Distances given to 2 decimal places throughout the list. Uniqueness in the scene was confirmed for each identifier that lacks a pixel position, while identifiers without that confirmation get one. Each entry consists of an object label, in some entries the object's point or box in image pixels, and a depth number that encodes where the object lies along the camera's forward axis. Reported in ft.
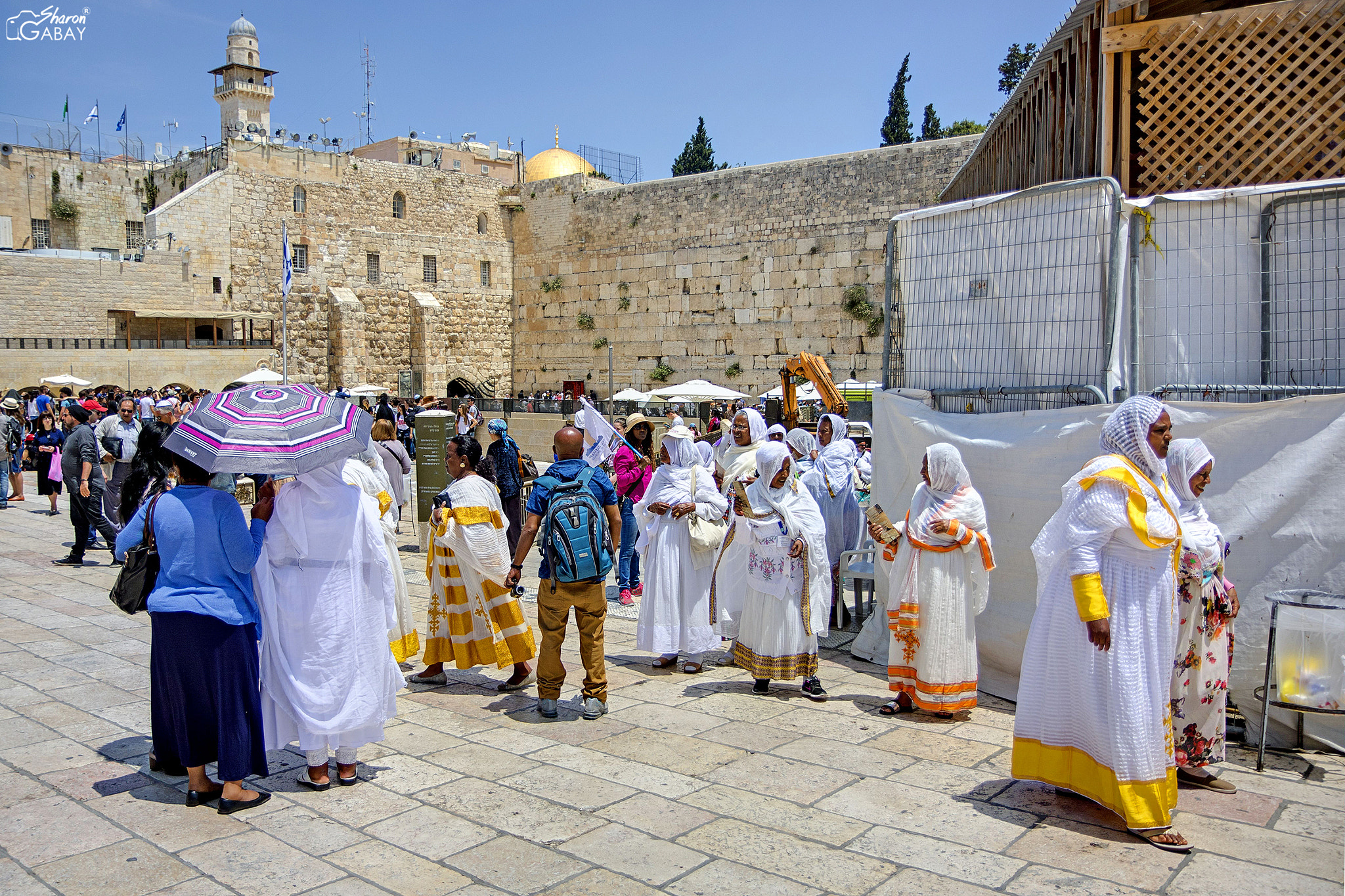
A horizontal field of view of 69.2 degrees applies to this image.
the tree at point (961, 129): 124.06
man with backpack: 15.26
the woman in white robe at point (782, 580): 16.80
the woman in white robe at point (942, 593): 15.43
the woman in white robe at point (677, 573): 18.54
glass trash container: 13.06
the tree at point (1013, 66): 122.62
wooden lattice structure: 18.02
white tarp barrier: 14.35
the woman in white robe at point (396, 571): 17.49
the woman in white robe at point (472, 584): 16.79
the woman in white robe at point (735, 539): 17.69
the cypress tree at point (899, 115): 120.98
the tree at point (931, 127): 124.67
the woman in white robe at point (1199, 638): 12.80
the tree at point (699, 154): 142.82
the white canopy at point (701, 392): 59.93
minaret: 120.67
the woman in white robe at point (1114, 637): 11.23
